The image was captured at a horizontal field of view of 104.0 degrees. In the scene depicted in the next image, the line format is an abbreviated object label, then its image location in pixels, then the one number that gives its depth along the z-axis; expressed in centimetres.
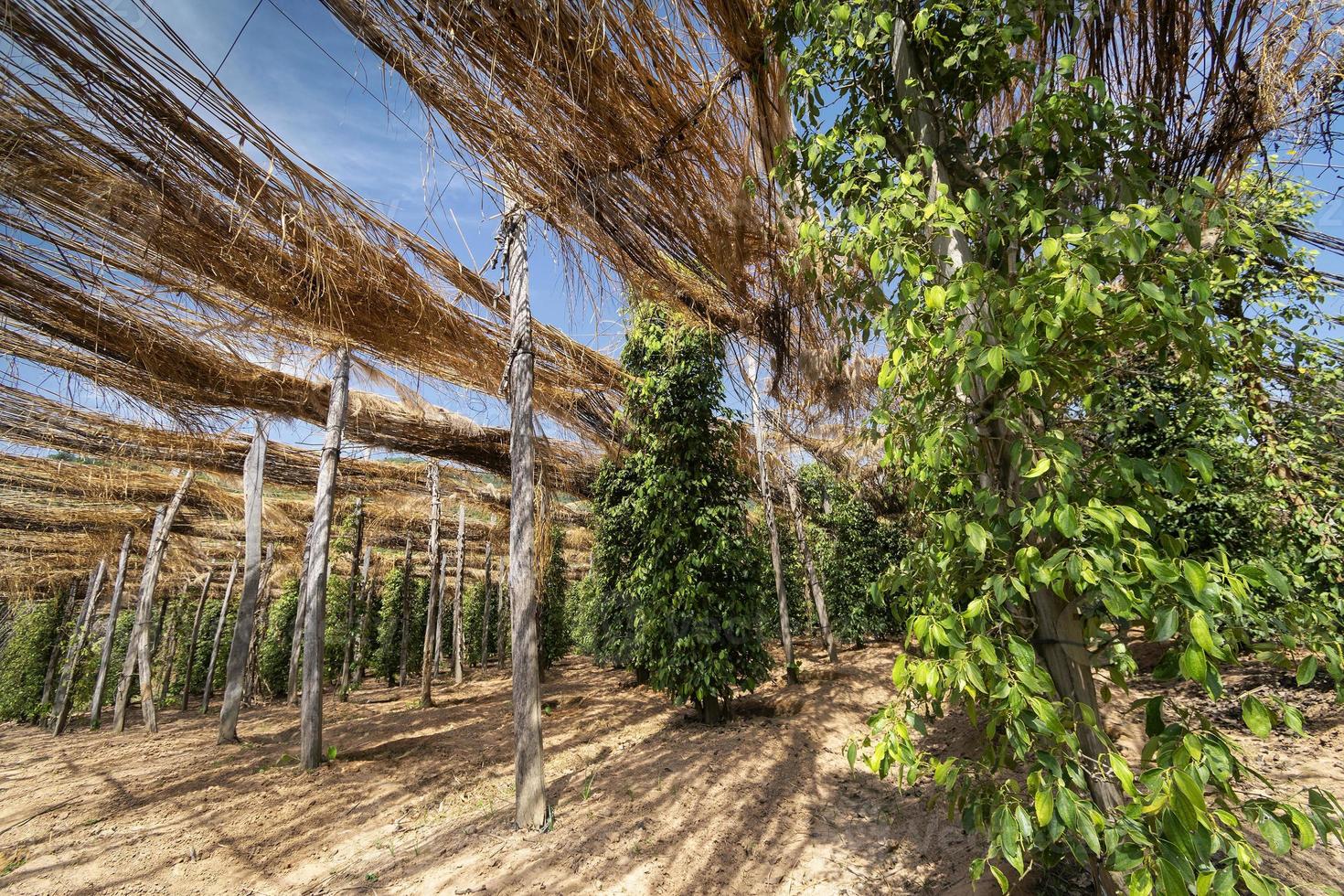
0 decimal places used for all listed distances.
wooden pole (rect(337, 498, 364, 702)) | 987
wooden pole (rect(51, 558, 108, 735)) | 930
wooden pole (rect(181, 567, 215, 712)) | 1201
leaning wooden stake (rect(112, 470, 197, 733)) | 805
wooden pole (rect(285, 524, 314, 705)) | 960
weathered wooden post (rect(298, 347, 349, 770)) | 545
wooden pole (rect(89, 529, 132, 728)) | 925
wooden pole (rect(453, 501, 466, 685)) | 1049
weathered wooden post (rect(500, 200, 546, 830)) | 364
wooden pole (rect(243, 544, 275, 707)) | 1259
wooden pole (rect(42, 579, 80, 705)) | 1156
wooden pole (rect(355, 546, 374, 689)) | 1342
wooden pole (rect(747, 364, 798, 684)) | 758
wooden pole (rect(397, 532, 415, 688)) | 1137
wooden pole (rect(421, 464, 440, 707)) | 869
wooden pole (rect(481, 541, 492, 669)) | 1329
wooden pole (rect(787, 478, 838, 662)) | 886
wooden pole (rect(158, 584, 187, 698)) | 1407
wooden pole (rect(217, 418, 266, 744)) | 636
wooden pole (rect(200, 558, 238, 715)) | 1166
